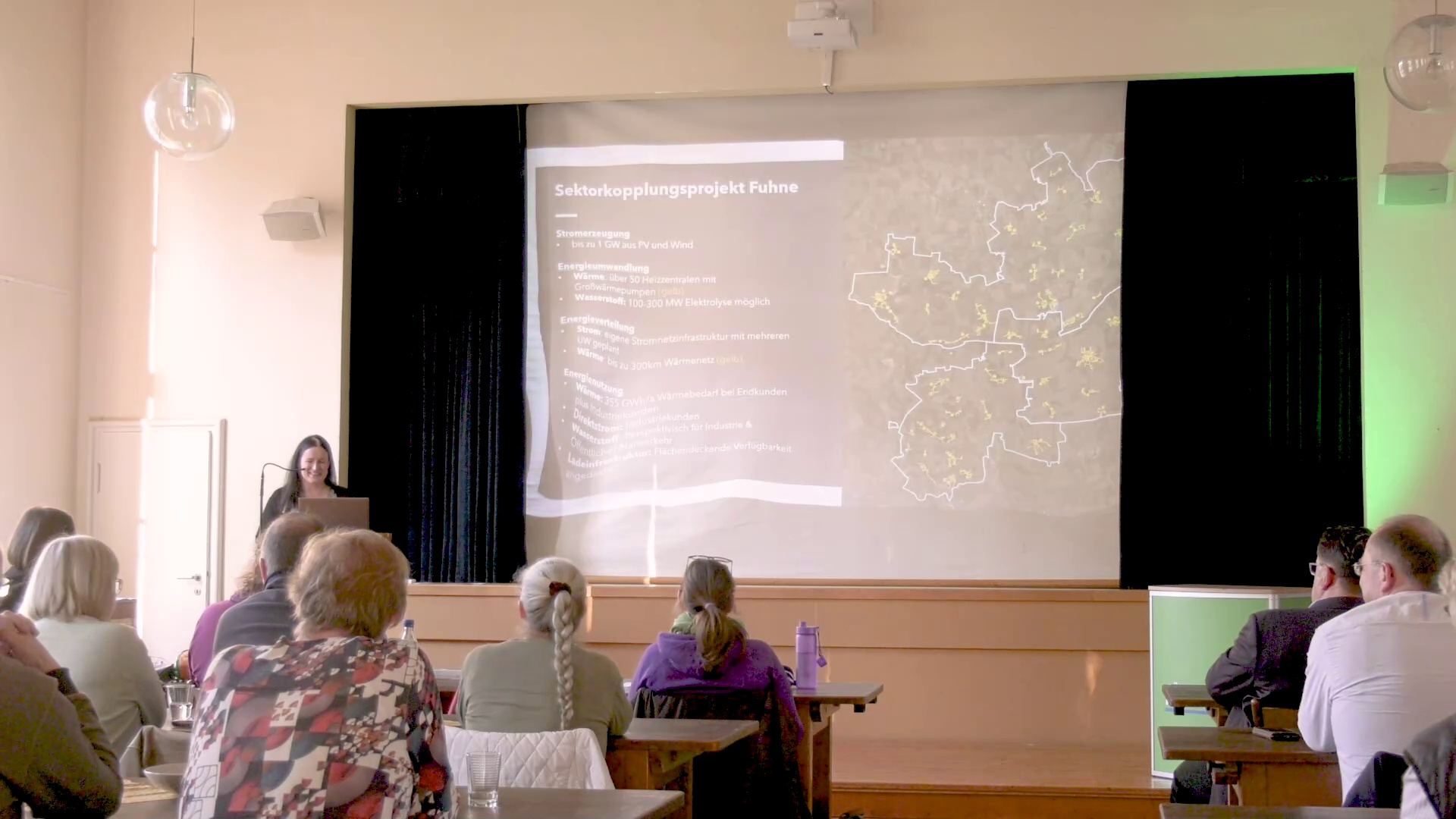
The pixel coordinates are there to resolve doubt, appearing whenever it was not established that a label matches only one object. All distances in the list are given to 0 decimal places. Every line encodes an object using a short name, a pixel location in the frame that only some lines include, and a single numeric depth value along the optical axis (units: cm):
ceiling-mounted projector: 662
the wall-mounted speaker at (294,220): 721
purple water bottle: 455
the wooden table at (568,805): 254
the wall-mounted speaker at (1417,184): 630
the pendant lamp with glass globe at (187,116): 513
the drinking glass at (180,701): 362
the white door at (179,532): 736
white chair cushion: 313
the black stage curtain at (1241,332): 658
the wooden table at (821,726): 441
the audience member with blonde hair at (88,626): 326
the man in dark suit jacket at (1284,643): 374
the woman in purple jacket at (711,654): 395
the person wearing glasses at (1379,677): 300
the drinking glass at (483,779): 257
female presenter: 607
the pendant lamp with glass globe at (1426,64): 437
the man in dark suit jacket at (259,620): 360
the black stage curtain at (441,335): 723
